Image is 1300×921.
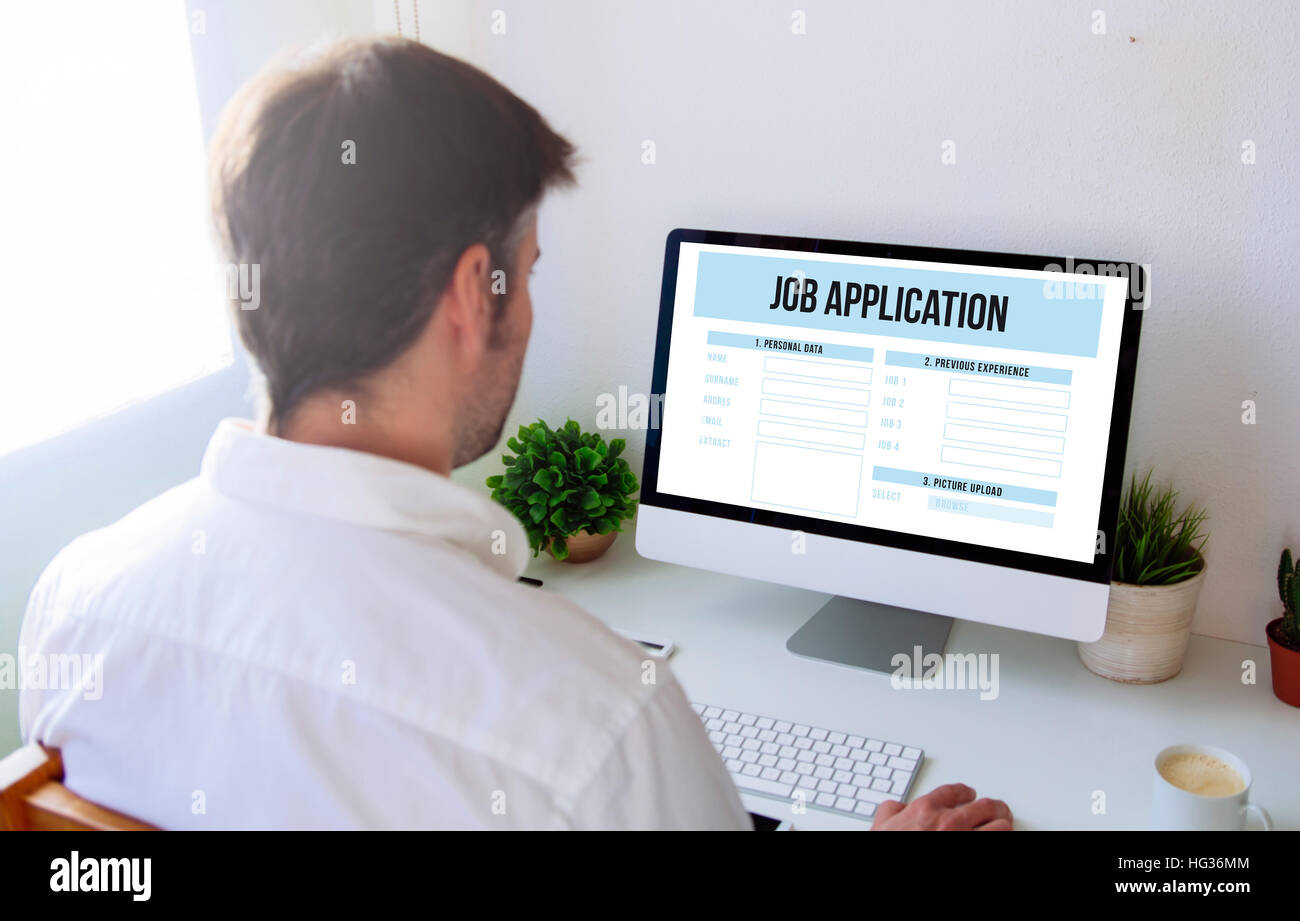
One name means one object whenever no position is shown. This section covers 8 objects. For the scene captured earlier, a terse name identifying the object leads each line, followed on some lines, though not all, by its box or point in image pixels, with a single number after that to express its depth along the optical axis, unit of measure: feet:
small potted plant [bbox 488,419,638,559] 4.83
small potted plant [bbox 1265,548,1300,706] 3.86
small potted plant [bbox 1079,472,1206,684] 3.95
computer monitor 3.82
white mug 3.08
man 2.14
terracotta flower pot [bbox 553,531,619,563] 5.00
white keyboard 3.45
